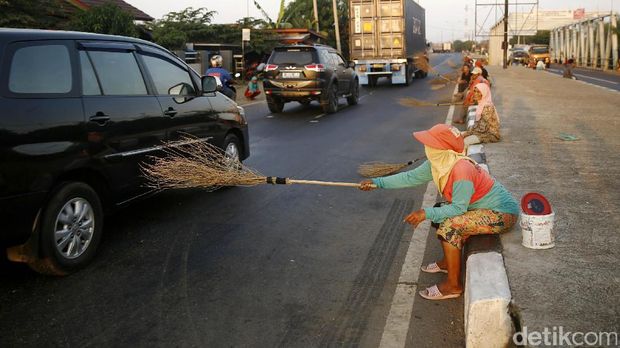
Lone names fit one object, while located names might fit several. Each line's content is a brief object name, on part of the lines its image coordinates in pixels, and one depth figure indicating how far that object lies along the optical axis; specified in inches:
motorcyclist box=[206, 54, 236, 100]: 508.4
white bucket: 151.1
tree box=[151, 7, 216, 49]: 1079.6
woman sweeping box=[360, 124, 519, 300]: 146.6
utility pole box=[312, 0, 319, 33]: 1553.8
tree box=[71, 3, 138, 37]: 730.8
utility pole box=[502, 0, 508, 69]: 1604.3
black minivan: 147.5
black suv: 597.9
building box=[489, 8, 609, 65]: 2925.7
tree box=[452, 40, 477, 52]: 5441.4
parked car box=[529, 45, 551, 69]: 1879.9
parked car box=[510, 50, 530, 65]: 2282.2
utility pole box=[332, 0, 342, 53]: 1492.2
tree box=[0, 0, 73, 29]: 608.4
